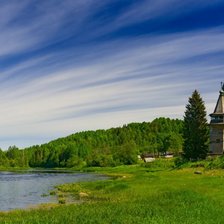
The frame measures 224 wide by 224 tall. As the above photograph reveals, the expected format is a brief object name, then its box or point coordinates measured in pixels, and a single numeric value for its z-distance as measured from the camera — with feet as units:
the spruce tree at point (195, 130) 213.22
